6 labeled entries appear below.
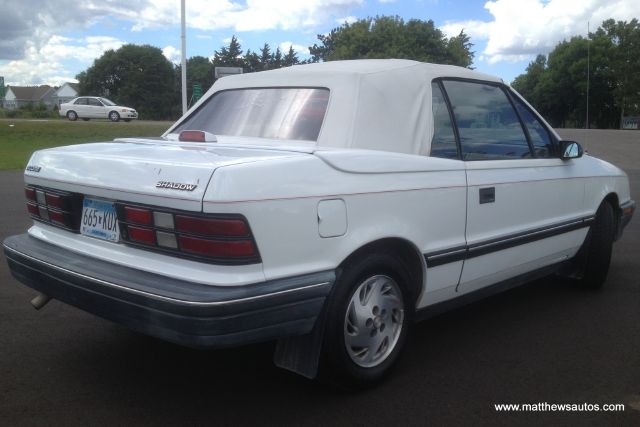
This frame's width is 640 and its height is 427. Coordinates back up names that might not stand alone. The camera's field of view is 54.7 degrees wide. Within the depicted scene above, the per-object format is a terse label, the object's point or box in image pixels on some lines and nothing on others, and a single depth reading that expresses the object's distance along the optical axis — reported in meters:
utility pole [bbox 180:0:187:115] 19.78
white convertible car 2.54
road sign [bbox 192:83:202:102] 15.61
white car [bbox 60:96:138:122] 34.00
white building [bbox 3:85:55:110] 121.00
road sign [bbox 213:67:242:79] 14.40
